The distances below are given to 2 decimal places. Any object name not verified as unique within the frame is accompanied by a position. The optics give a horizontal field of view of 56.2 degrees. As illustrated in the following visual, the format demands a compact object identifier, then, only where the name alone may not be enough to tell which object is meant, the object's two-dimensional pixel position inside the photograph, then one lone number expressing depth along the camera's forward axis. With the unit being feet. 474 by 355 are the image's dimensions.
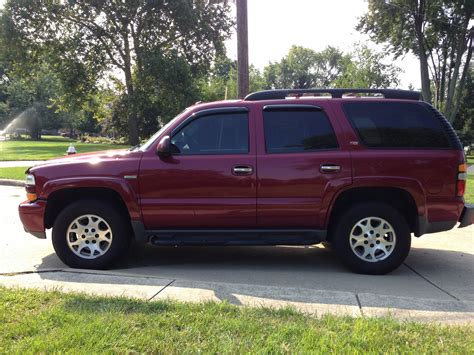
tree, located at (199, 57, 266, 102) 143.23
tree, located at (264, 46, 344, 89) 254.47
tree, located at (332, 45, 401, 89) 114.73
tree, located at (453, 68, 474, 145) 143.23
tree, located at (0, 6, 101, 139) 98.68
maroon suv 16.85
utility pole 33.68
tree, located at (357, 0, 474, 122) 83.05
